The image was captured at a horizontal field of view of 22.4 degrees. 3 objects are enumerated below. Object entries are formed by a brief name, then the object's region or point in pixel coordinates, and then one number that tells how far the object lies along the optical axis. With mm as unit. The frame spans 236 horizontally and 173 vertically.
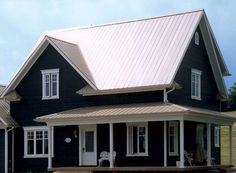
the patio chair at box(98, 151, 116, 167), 32219
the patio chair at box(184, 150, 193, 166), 30769
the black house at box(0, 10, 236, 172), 31203
